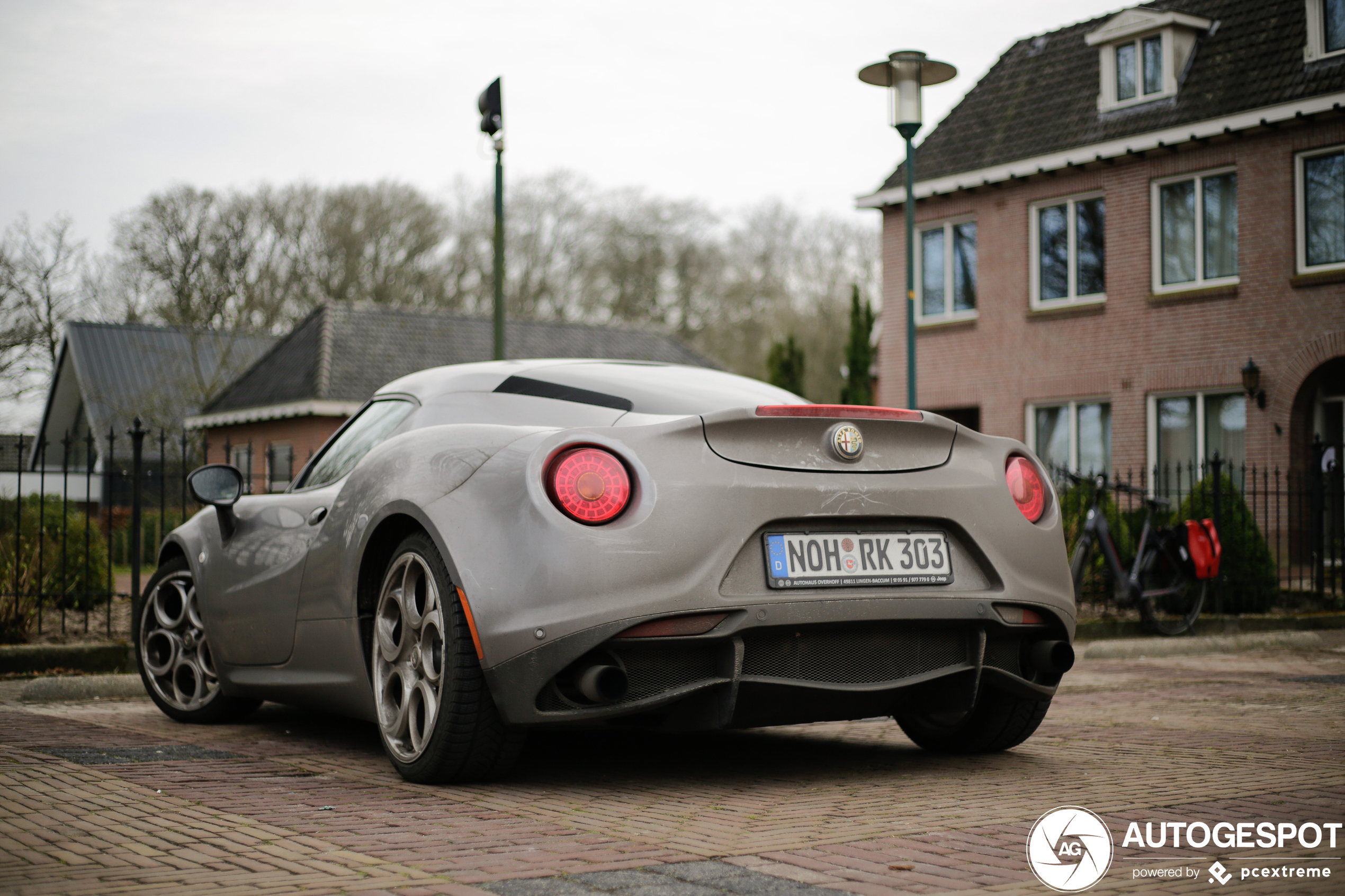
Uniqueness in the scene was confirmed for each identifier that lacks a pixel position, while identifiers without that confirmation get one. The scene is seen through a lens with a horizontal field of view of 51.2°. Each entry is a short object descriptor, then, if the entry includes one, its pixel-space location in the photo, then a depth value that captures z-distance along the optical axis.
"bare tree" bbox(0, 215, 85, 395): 35.94
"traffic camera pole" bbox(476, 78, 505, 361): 13.42
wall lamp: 19.98
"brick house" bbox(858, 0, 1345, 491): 20.02
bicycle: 11.91
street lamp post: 12.59
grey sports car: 3.97
